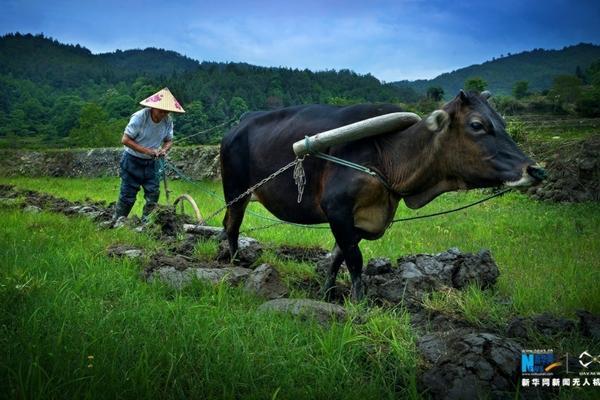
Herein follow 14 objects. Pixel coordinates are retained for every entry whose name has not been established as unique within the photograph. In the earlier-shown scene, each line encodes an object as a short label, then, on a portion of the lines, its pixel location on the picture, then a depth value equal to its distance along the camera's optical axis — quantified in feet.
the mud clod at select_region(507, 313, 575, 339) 10.28
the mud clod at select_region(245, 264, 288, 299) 13.42
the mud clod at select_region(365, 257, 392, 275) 16.05
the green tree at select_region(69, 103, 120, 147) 128.57
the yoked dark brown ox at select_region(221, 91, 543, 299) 11.89
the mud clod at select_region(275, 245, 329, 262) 20.02
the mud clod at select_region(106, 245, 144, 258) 16.58
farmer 22.76
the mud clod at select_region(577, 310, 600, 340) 9.99
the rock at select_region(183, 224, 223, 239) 22.35
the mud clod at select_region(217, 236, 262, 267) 18.04
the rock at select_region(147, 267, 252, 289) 13.73
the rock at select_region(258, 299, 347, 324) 11.15
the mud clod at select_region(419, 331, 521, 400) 8.16
